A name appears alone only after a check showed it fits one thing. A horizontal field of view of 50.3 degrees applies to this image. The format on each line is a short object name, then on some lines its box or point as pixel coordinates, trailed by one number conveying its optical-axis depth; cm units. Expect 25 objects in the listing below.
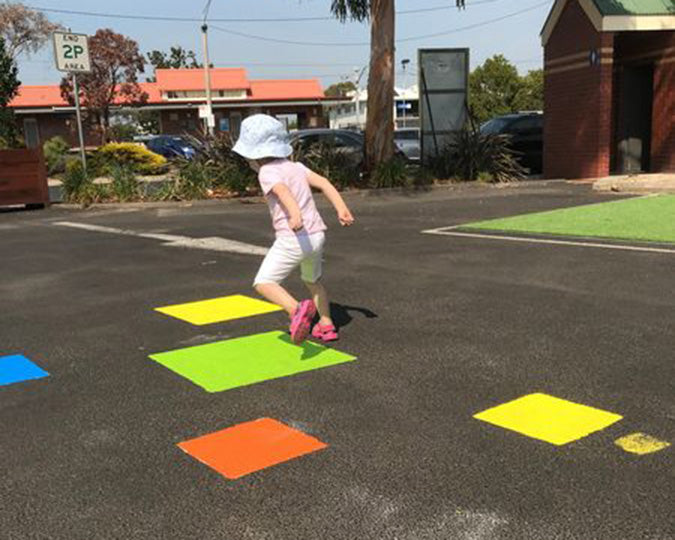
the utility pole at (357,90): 6368
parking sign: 1599
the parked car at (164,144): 3032
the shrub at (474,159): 1805
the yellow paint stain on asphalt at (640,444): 336
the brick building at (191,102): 4781
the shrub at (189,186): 1630
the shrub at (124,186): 1661
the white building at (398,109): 9042
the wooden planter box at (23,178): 1642
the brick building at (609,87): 1658
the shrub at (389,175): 1683
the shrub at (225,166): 1658
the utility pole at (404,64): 7354
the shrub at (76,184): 1664
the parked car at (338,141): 1786
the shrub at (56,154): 2922
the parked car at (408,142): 2258
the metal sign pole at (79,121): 1619
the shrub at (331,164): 1695
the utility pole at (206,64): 3181
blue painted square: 468
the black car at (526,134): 2031
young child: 491
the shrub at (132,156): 2602
